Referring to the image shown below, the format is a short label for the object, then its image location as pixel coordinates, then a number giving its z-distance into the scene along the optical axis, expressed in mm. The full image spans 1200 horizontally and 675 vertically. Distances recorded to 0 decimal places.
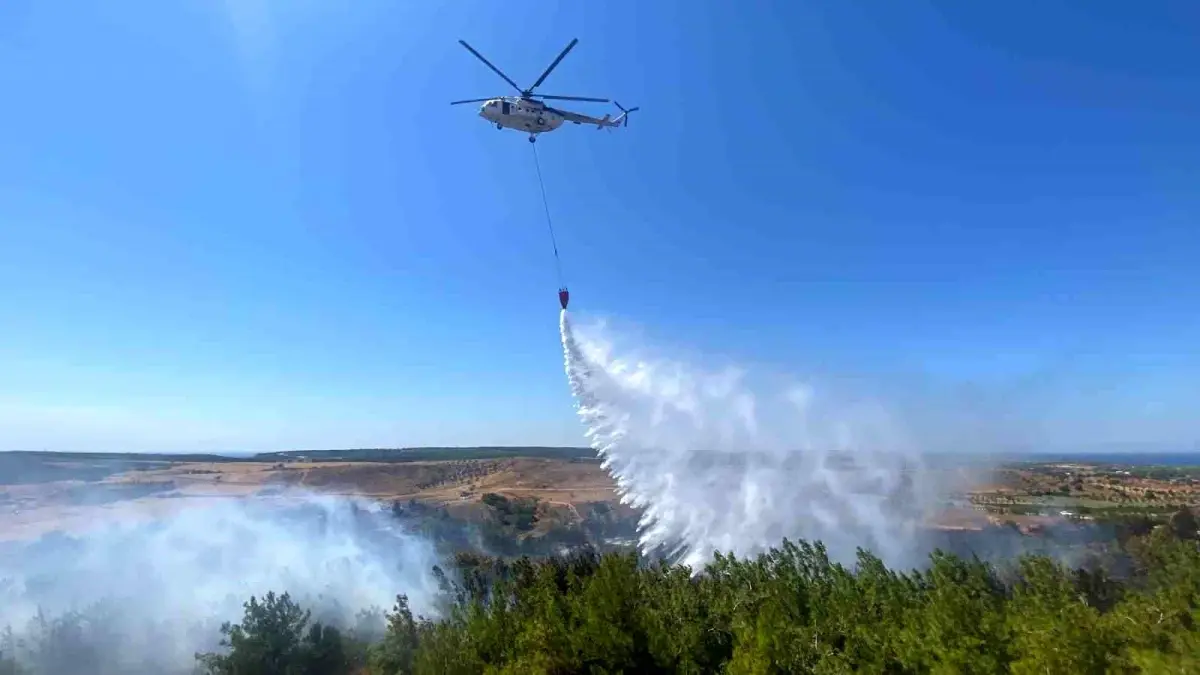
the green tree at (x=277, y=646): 51750
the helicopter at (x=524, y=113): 48219
